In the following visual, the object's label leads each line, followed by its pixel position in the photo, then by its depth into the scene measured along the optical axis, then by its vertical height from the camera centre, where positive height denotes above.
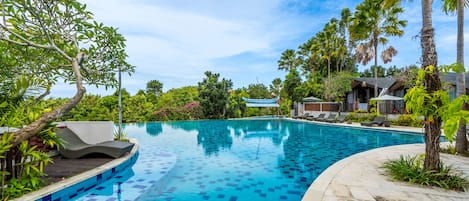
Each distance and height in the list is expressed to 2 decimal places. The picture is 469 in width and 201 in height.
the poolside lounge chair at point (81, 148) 6.62 -1.26
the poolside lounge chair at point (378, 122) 15.50 -1.08
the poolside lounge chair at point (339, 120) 19.56 -1.20
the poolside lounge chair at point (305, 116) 24.15 -1.09
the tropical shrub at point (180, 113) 25.45 -0.91
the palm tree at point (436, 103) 4.46 +0.04
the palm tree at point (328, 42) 25.38 +7.08
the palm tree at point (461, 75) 6.79 +0.97
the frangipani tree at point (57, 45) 3.98 +1.21
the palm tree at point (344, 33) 24.54 +8.03
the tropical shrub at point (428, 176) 4.27 -1.36
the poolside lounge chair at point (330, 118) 19.98 -1.07
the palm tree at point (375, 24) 17.77 +6.36
